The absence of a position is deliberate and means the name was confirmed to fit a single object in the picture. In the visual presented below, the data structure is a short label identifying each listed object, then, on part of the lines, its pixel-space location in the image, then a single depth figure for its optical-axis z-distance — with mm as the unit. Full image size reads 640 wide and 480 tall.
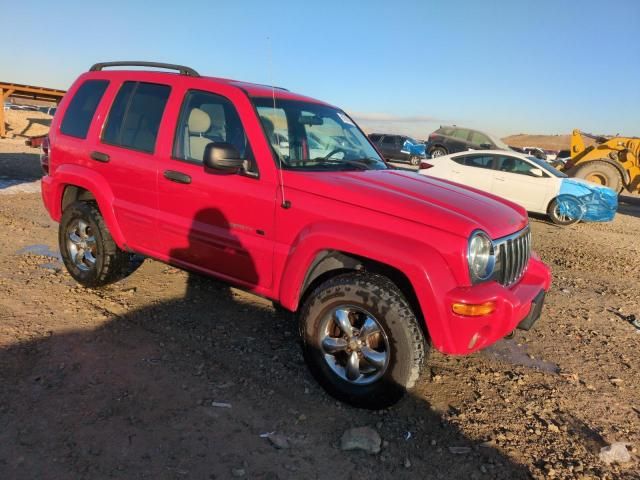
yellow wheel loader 15195
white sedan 10641
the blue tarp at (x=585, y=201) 10578
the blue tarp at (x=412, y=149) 26625
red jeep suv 2895
